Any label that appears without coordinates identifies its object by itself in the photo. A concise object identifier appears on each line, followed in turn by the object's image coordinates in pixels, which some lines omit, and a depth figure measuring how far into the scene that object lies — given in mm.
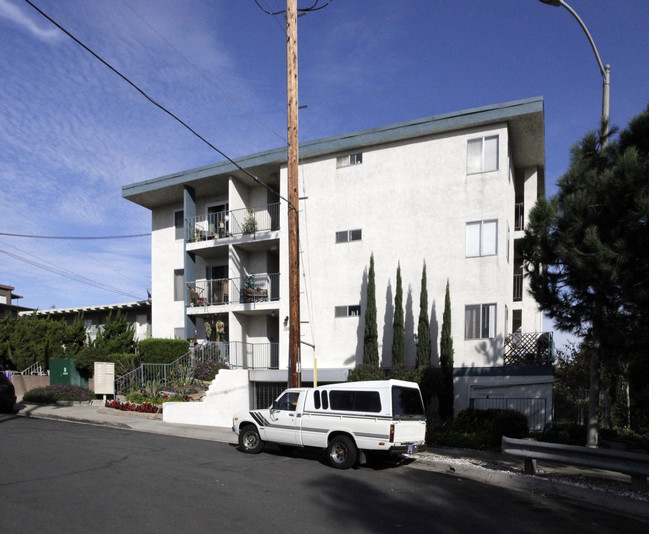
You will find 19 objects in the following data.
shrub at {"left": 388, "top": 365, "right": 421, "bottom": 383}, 18141
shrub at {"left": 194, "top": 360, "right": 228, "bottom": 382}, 22422
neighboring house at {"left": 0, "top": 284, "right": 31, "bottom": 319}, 47469
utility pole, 14852
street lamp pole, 10125
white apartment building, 19234
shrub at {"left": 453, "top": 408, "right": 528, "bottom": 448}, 14438
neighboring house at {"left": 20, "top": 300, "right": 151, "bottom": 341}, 31188
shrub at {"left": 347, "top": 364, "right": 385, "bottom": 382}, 18344
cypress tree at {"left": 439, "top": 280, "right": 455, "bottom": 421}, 18312
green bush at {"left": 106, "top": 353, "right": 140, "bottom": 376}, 24297
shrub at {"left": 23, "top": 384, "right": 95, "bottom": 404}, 22922
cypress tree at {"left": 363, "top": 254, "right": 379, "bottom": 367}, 19906
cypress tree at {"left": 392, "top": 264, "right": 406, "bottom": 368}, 19438
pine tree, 9047
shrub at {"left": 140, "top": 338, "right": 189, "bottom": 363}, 23438
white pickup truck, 11336
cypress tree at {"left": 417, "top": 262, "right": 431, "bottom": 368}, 19078
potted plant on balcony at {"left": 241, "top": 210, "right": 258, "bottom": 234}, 24672
